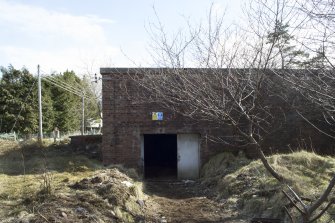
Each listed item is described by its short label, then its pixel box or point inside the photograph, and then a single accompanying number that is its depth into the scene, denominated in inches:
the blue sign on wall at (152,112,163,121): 631.8
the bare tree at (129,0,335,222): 280.4
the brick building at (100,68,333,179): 628.1
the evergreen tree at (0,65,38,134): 1305.4
